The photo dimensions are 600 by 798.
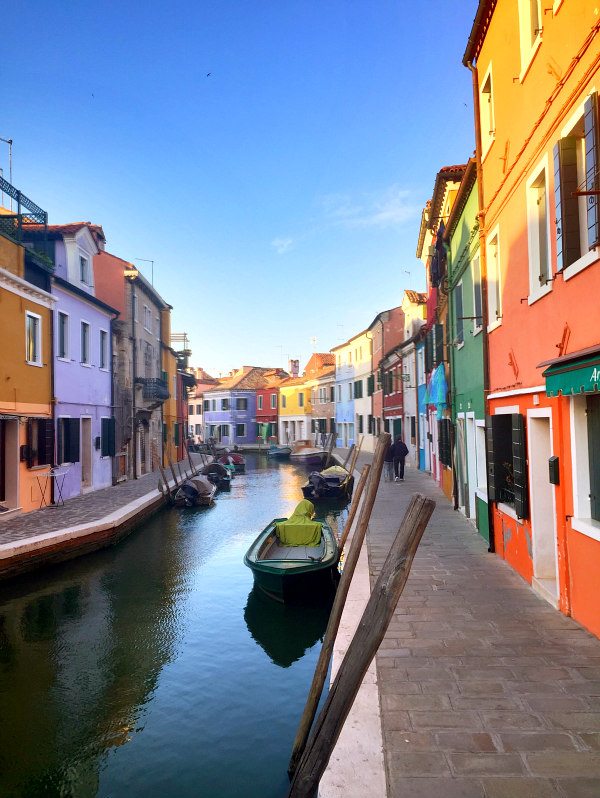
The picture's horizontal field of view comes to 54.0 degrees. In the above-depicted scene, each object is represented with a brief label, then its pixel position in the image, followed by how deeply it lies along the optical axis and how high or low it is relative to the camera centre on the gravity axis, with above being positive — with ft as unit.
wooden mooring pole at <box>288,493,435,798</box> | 10.37 -3.57
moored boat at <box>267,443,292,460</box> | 139.85 -7.32
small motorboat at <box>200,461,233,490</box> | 86.28 -7.92
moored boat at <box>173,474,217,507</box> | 66.44 -8.12
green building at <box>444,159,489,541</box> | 35.37 +4.43
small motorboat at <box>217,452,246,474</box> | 113.60 -7.48
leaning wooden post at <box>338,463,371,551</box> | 34.74 -5.18
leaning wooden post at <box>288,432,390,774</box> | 15.51 -5.39
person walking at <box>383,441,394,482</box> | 71.05 -5.75
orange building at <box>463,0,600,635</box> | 18.25 +5.18
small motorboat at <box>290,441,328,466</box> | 119.03 -7.15
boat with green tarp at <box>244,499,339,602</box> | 29.89 -7.49
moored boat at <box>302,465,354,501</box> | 71.15 -7.93
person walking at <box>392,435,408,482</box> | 70.13 -4.27
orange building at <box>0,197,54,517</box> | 45.73 +4.20
